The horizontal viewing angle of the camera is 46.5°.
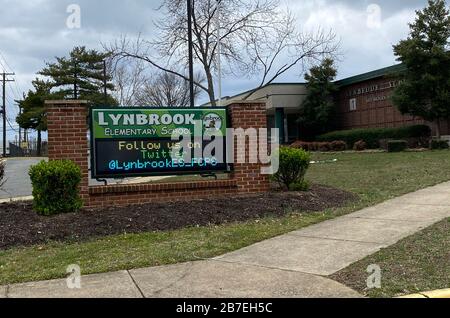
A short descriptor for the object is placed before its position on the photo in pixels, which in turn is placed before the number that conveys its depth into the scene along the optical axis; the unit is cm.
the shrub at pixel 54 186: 890
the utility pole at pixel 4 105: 7488
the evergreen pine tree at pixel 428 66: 2833
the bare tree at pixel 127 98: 4638
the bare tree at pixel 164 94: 4709
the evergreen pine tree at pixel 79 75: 5381
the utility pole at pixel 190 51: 2041
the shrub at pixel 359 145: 3400
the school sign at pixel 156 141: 1001
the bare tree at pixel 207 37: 2461
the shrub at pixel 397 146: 2870
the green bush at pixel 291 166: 1116
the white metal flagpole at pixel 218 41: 2417
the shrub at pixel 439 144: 2797
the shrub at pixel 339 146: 3581
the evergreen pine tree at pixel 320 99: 4175
